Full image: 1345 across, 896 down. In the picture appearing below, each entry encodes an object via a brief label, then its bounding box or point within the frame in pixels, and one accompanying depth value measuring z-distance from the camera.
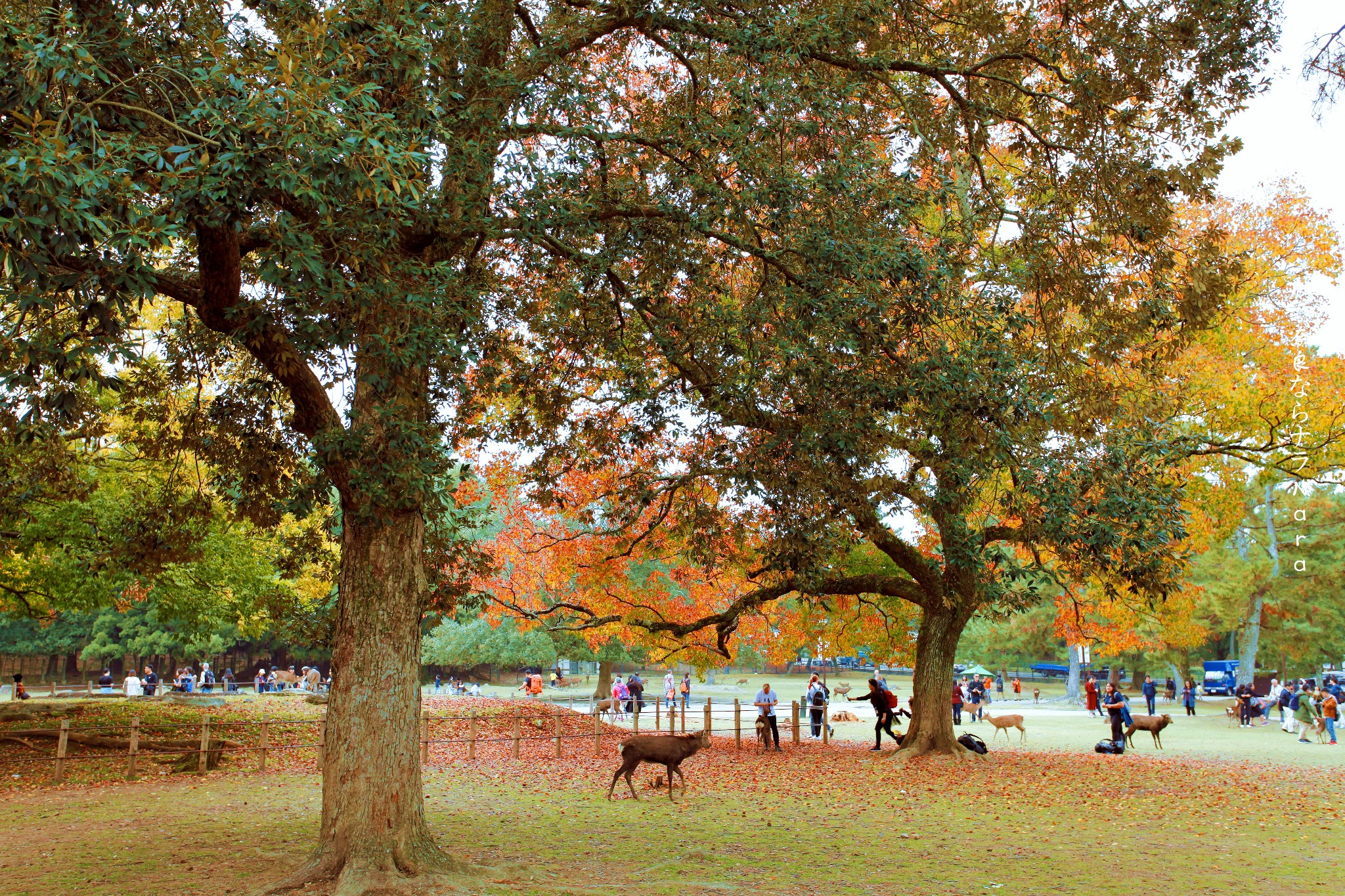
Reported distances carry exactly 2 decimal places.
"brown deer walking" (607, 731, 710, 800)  12.77
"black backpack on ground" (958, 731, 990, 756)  17.42
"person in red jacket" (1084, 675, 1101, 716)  33.16
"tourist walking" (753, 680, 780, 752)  19.77
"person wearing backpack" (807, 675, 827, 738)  22.56
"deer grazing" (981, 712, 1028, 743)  20.27
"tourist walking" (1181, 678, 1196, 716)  31.77
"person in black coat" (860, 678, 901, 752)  18.56
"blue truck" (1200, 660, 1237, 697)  41.62
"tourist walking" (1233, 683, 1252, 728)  28.34
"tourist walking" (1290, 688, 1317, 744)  22.56
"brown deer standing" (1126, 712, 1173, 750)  19.23
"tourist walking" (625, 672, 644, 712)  28.03
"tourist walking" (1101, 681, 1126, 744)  19.06
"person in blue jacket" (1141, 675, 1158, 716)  28.53
